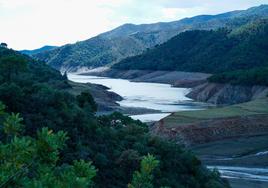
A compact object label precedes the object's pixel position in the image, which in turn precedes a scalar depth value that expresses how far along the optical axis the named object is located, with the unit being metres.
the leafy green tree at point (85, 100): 42.81
